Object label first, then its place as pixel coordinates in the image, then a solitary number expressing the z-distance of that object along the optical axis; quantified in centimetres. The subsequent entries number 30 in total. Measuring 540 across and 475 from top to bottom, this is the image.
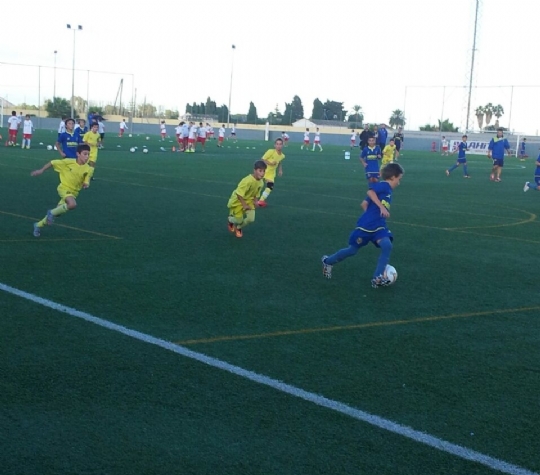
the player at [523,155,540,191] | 2433
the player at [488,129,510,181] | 3081
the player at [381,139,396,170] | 3117
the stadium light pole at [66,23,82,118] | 6303
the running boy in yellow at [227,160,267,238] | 1241
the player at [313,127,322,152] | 5844
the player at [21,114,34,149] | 3875
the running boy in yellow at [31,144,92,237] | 1234
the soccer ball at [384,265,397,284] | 907
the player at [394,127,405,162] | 3786
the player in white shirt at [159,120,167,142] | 5994
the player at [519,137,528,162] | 5772
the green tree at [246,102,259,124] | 10869
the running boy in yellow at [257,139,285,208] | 1937
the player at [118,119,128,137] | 6167
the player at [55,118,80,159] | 2072
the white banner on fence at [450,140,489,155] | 6091
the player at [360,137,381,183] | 2256
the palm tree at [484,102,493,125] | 7914
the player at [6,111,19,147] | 3932
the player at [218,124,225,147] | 5704
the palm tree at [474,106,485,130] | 8134
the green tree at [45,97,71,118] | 8325
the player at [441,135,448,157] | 6316
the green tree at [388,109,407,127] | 7531
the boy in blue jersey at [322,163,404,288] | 901
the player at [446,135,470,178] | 3381
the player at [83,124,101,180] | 2362
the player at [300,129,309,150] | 6041
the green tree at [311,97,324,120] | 12081
